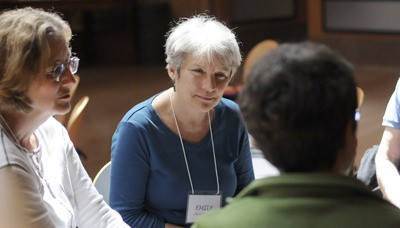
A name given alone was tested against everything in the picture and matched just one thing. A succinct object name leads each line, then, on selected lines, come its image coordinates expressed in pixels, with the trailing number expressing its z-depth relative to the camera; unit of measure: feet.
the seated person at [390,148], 14.90
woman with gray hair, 15.20
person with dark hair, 6.89
